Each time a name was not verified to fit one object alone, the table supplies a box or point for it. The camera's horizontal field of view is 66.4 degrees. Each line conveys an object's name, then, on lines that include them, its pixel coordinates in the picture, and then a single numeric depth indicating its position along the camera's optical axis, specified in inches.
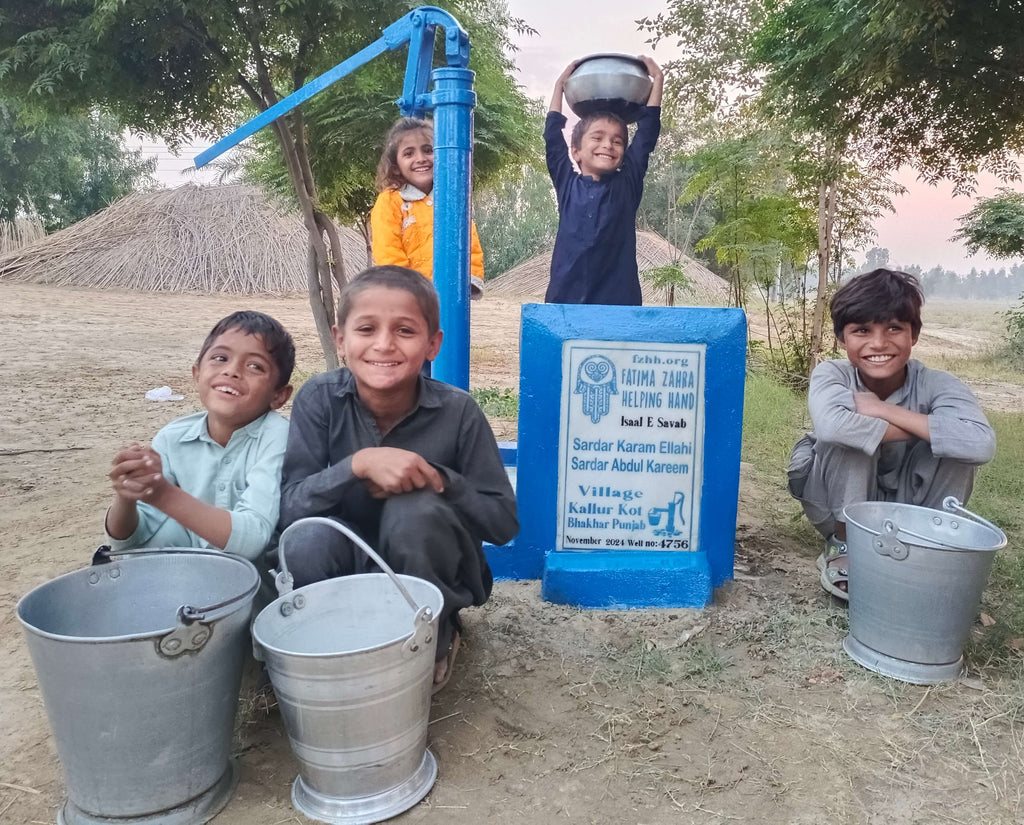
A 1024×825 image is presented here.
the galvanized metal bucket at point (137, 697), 58.2
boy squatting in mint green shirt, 79.8
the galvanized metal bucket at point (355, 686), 61.5
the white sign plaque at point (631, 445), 108.3
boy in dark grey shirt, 76.9
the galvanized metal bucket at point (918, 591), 84.6
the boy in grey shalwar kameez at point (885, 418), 99.3
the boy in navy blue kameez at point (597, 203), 135.0
